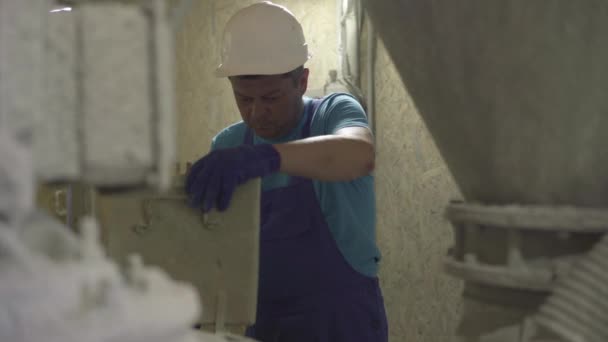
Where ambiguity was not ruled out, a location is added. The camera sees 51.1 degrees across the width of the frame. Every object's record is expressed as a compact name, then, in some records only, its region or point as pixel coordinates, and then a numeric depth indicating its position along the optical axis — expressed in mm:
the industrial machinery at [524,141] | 1021
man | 1655
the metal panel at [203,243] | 1342
